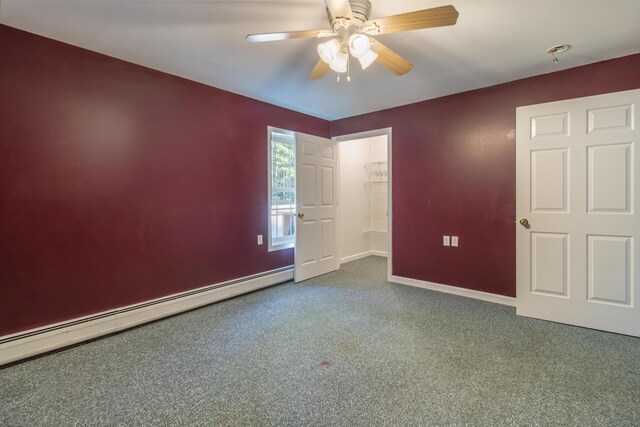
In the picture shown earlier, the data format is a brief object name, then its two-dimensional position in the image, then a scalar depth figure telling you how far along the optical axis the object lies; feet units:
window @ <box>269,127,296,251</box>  12.73
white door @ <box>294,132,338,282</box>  12.80
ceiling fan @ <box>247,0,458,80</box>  5.08
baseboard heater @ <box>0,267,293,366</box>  6.93
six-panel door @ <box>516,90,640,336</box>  7.92
